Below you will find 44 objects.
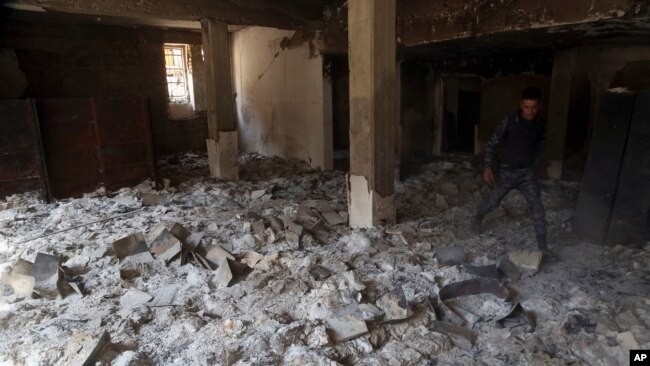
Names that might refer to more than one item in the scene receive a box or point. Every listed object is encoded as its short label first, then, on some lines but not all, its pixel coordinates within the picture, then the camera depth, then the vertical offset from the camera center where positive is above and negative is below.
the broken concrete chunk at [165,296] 3.39 -1.66
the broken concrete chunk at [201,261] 4.05 -1.61
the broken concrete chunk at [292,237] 4.61 -1.57
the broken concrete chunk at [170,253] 4.16 -1.55
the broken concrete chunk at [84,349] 2.62 -1.62
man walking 4.08 -0.59
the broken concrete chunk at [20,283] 3.58 -1.60
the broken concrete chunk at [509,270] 3.71 -1.61
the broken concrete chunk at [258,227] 4.88 -1.53
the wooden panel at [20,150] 6.10 -0.72
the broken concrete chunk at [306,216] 5.20 -1.50
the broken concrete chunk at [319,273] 3.79 -1.63
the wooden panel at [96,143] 6.47 -0.70
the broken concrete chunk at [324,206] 5.49 -1.48
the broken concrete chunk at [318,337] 2.79 -1.65
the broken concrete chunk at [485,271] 3.73 -1.60
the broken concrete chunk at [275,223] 4.98 -1.54
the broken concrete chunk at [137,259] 4.11 -1.59
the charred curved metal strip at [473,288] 3.41 -1.62
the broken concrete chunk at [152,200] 6.29 -1.52
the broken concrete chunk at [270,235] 4.68 -1.57
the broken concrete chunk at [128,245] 4.27 -1.51
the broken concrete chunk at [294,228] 4.70 -1.51
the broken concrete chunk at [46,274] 3.58 -1.57
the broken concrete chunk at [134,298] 3.41 -1.66
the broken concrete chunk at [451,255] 4.02 -1.59
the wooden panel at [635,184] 4.04 -0.92
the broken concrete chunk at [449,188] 6.46 -1.48
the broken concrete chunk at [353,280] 3.51 -1.61
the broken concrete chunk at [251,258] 4.10 -1.61
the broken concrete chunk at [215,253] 4.19 -1.58
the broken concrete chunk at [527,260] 3.82 -1.57
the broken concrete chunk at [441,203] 5.78 -1.52
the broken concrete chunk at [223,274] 3.71 -1.60
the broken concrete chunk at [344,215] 5.25 -1.53
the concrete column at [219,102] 7.30 -0.06
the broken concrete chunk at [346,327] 2.86 -1.64
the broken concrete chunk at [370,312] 3.10 -1.65
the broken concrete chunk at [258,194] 6.64 -1.55
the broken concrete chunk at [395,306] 3.08 -1.61
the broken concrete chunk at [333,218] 5.18 -1.54
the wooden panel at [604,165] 4.21 -0.76
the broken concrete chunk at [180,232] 4.53 -1.47
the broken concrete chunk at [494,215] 5.21 -1.54
